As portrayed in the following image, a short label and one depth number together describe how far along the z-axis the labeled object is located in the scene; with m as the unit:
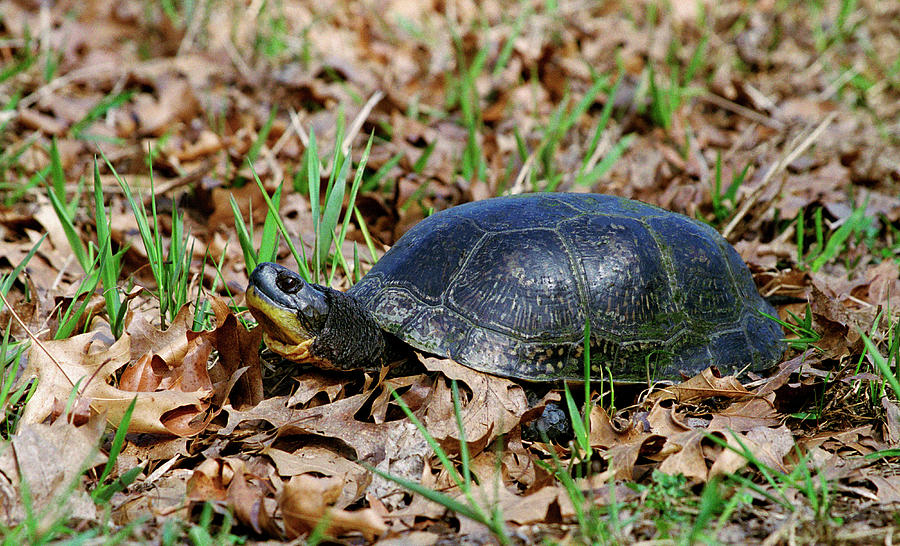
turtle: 5.32
